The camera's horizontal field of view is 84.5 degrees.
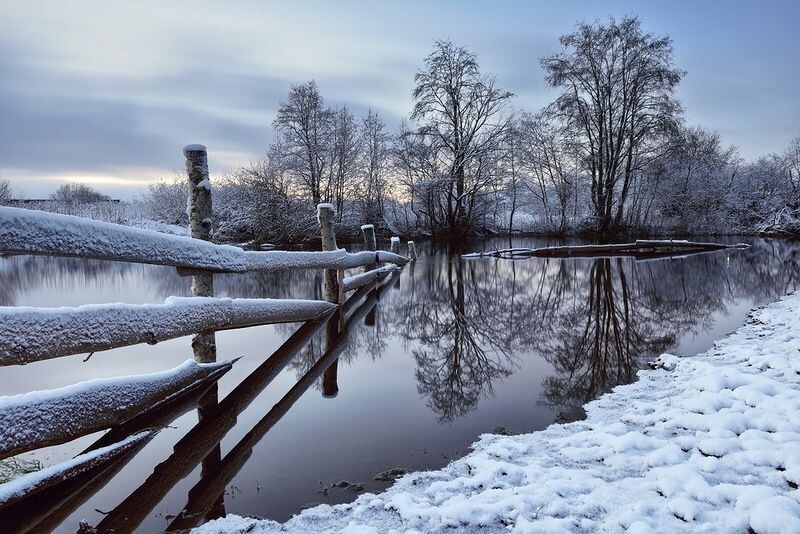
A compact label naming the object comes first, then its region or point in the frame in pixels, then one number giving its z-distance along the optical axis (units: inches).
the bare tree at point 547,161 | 1261.1
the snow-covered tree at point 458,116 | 1069.8
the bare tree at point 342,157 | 1202.0
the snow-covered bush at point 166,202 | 1342.3
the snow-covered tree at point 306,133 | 1135.6
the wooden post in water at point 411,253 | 707.7
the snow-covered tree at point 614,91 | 938.7
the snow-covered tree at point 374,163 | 1285.7
